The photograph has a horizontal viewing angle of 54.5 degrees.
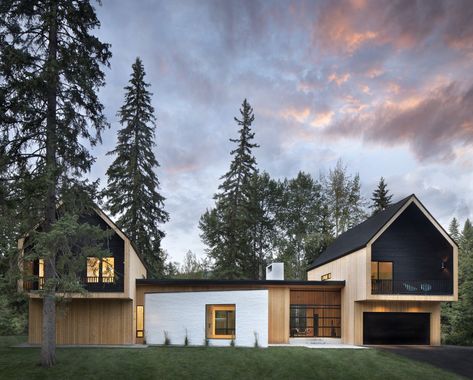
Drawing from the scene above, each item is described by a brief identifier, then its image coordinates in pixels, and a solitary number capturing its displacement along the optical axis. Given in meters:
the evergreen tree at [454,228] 66.22
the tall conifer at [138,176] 33.28
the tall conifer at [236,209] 37.44
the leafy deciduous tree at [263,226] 44.06
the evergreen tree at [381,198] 43.53
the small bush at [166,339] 22.14
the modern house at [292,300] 21.66
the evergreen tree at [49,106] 15.02
